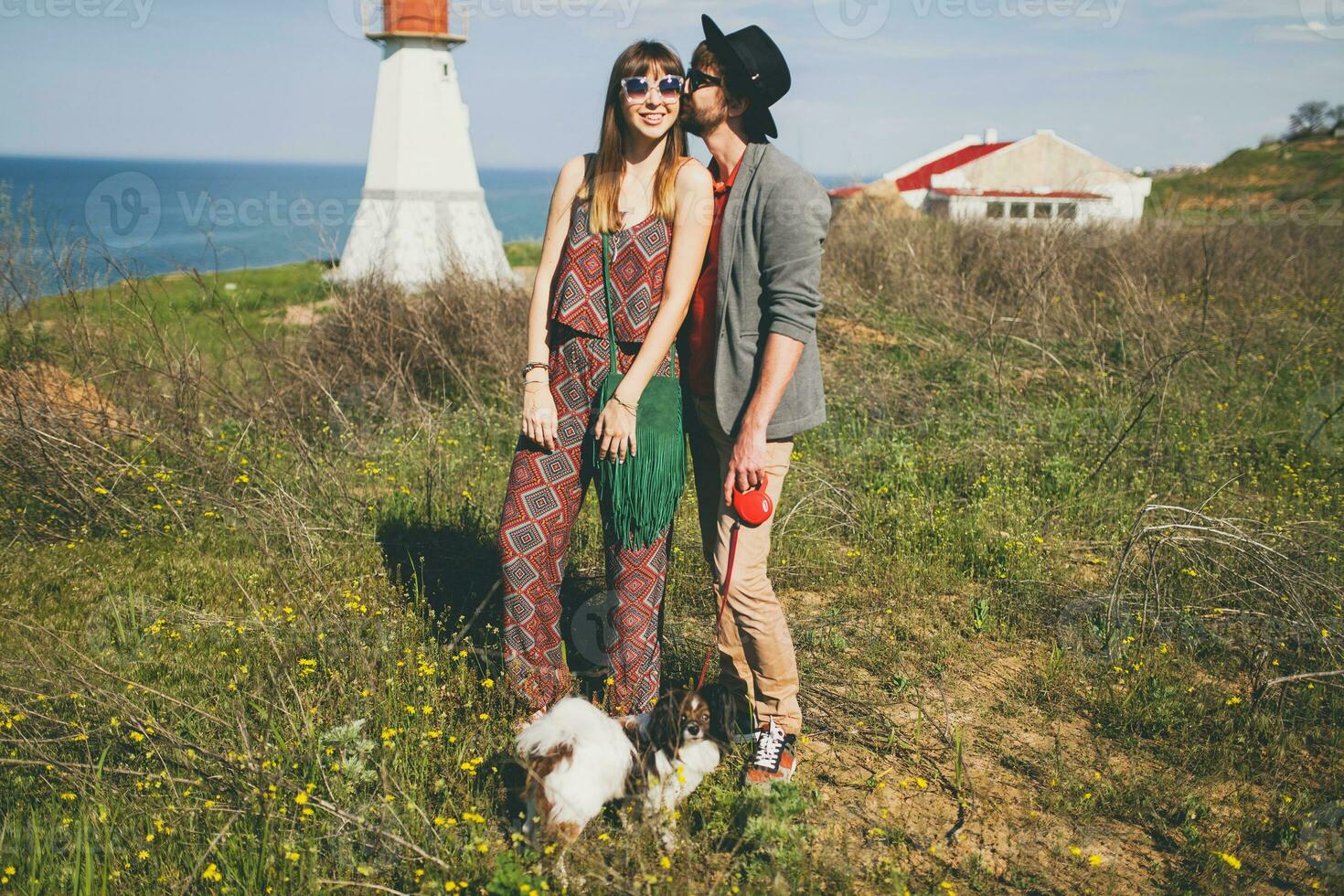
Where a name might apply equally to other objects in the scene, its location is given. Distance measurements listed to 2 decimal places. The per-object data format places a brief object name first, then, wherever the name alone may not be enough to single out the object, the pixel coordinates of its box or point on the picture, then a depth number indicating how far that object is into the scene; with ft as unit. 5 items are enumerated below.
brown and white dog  8.03
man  8.38
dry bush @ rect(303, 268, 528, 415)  24.56
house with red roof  92.63
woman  8.74
